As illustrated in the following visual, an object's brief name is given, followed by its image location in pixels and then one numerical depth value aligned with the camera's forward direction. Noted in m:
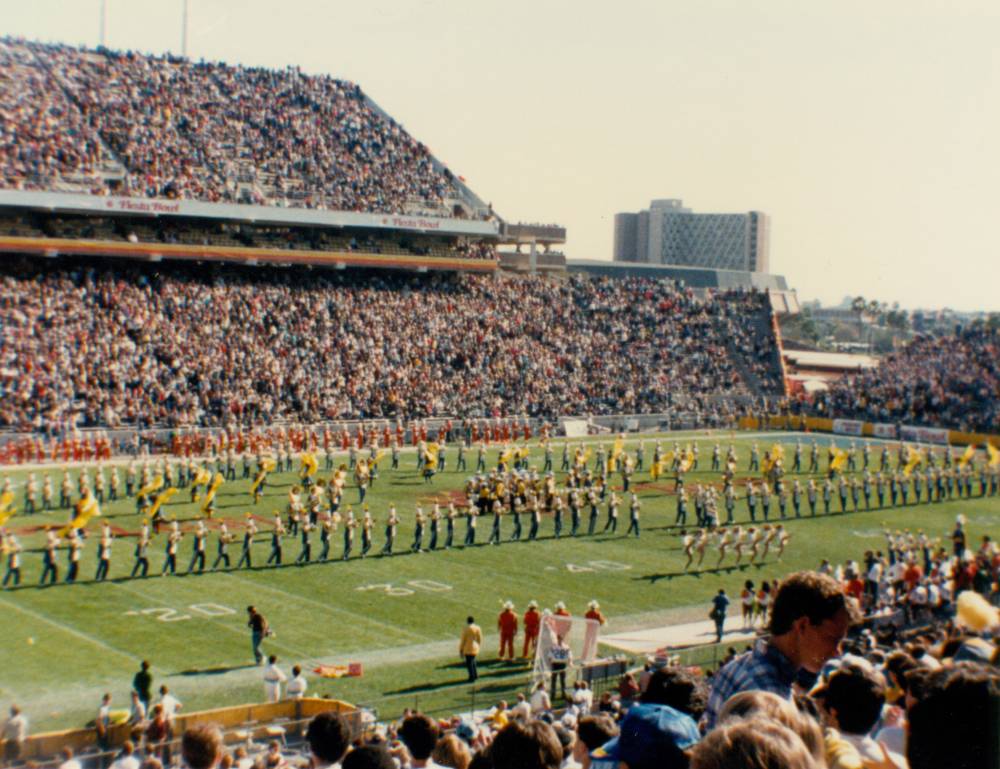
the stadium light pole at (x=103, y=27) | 53.08
